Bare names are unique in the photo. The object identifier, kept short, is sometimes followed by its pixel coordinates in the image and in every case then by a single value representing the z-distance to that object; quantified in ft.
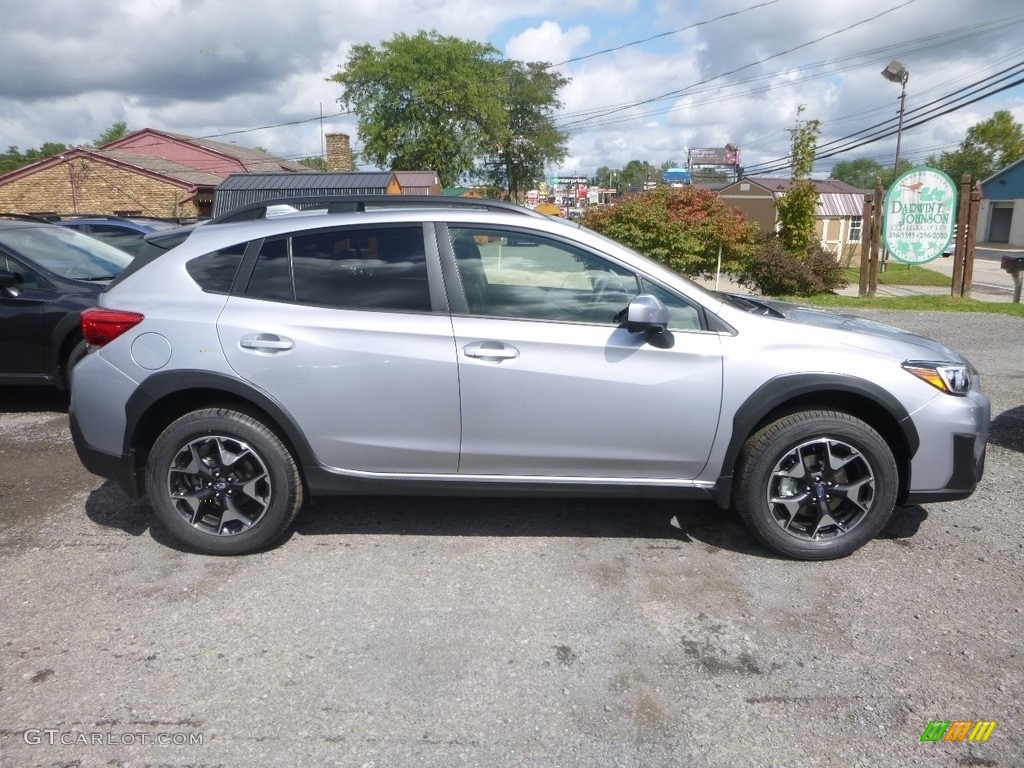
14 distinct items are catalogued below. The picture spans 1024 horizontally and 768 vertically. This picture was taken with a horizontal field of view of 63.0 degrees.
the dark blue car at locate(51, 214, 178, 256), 41.16
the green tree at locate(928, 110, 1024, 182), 230.68
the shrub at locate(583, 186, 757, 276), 58.13
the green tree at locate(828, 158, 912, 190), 449.06
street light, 70.23
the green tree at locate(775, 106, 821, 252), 59.47
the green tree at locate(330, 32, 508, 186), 150.61
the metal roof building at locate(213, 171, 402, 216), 62.69
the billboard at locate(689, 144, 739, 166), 338.95
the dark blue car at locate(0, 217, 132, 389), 22.34
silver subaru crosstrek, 13.21
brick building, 112.06
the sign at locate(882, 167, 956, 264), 51.01
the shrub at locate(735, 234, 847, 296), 56.80
